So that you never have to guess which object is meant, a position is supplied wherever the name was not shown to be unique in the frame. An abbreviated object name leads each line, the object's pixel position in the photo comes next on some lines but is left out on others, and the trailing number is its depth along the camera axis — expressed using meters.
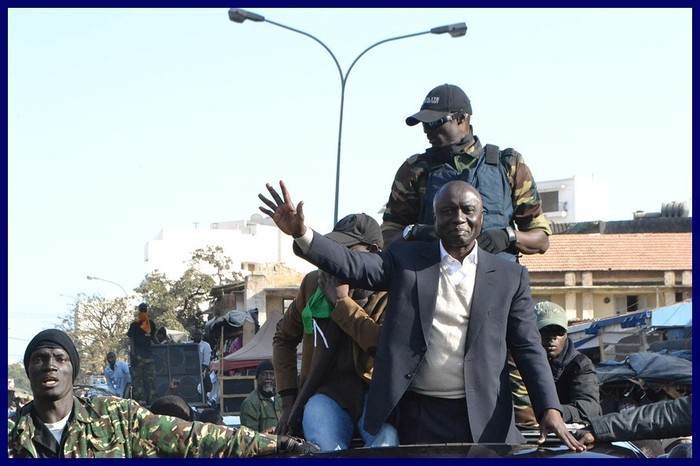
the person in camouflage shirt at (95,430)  5.43
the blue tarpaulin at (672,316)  23.59
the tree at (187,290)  55.91
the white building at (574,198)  100.56
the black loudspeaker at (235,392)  22.41
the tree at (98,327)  60.19
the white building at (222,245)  100.94
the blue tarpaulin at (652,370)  12.85
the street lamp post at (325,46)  25.67
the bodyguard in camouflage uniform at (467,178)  6.84
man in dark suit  5.89
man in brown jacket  6.58
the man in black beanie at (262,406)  12.23
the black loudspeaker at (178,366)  23.38
